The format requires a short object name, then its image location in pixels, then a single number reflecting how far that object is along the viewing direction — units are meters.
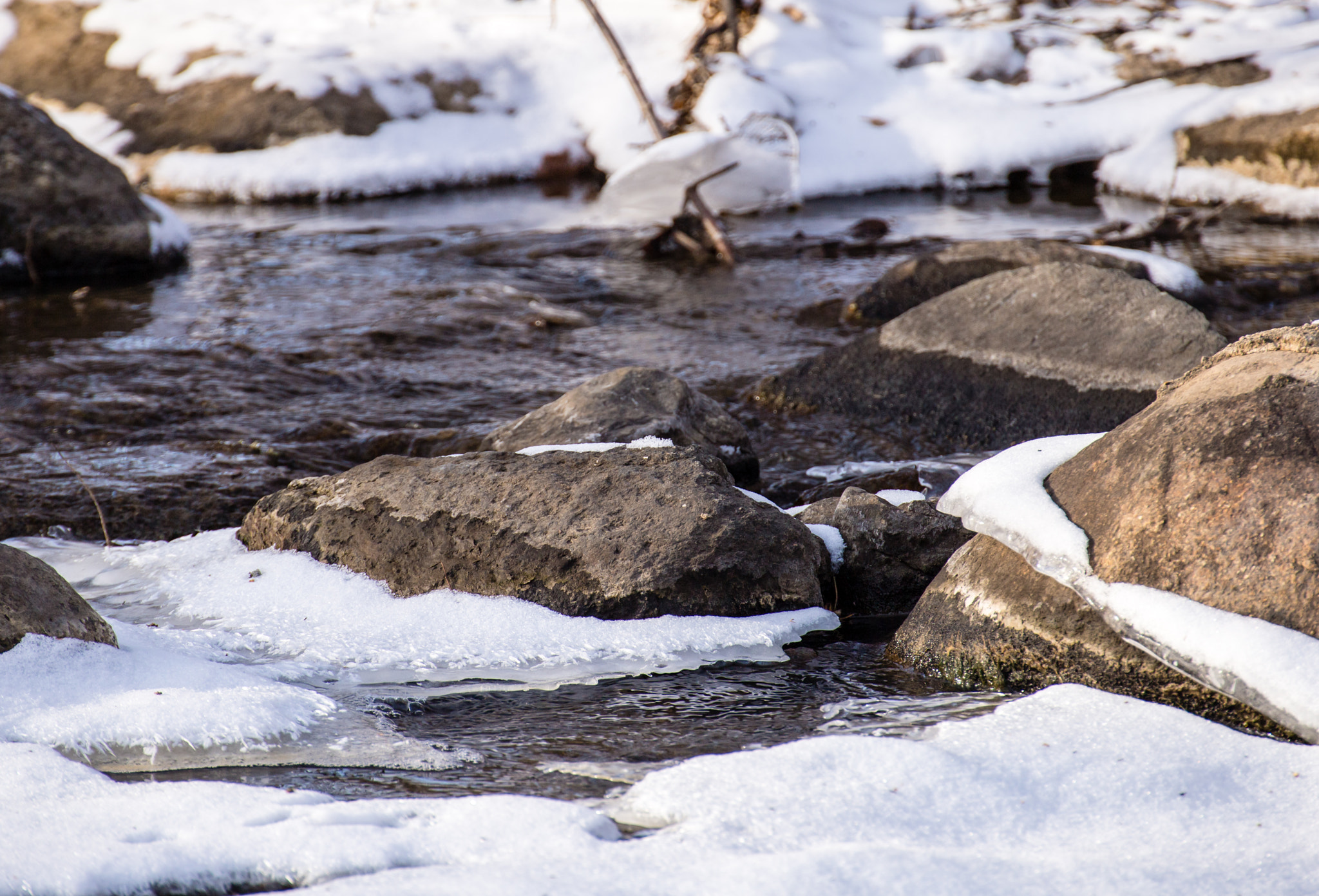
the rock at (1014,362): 10.20
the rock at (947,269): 14.20
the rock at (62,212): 17.78
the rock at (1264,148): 22.30
